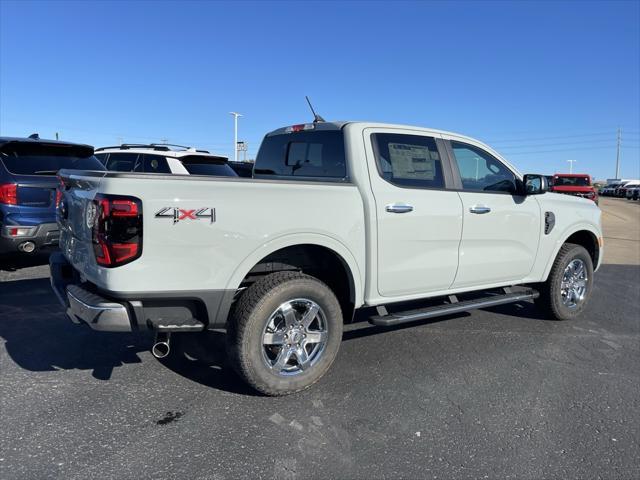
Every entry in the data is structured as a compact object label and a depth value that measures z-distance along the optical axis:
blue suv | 5.92
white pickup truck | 2.97
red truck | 25.00
